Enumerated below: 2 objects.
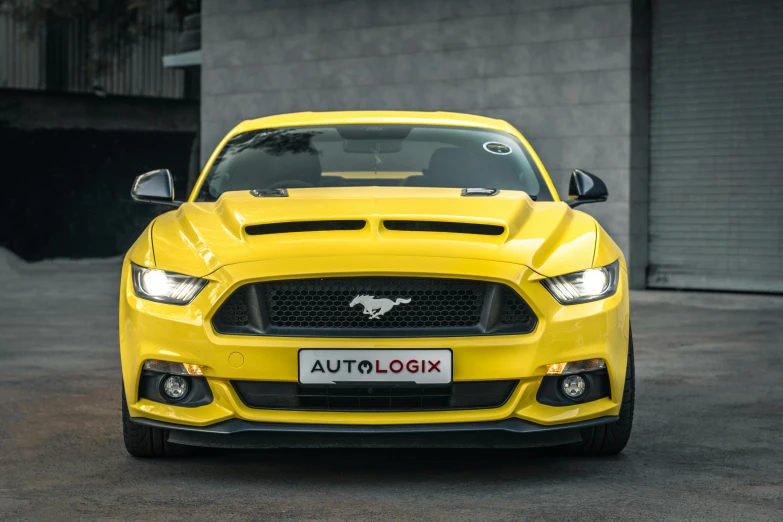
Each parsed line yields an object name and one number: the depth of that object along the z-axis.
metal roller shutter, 14.47
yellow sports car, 4.86
